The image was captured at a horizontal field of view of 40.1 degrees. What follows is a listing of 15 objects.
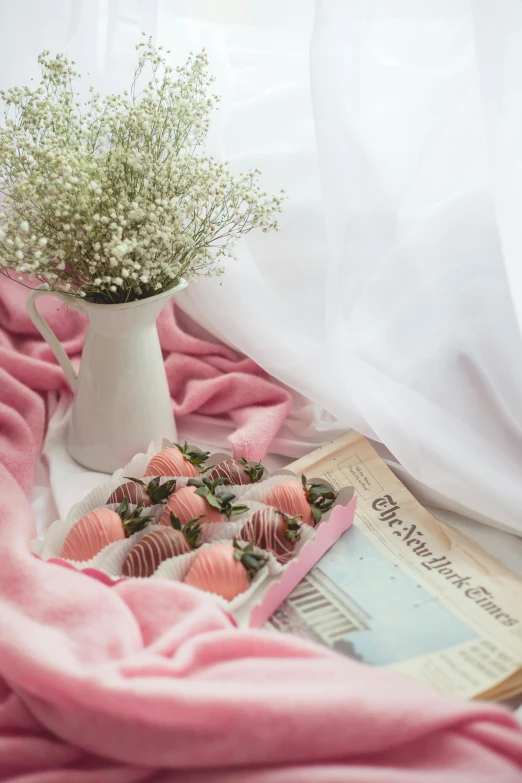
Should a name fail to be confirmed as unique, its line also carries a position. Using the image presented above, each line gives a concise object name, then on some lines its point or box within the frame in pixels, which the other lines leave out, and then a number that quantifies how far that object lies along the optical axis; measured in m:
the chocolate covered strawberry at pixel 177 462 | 0.84
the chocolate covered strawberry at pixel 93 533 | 0.73
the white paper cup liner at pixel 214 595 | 0.67
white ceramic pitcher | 0.89
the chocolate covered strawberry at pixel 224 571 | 0.67
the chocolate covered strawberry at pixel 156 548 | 0.70
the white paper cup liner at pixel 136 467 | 0.87
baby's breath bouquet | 0.75
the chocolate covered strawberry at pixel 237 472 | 0.83
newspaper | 0.63
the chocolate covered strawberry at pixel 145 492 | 0.78
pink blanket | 0.48
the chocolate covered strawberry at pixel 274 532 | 0.73
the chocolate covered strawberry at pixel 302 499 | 0.77
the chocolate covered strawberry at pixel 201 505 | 0.76
